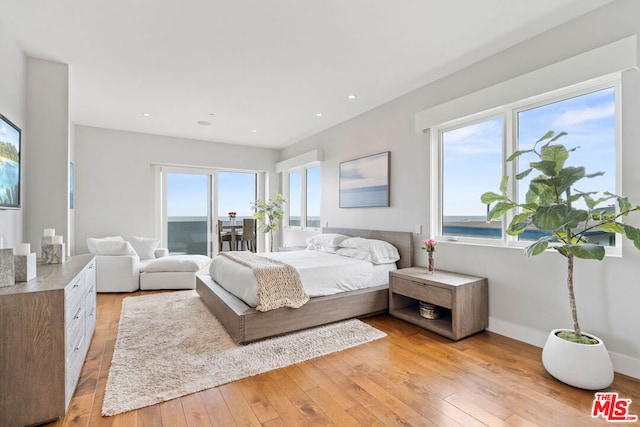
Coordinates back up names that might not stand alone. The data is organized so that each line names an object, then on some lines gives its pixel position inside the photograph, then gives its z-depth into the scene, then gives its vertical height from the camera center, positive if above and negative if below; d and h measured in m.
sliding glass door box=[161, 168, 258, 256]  5.91 +0.13
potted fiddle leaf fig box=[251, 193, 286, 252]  6.38 -0.01
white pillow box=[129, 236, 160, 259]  5.12 -0.57
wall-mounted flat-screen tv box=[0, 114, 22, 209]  2.27 +0.38
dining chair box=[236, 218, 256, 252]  6.33 -0.48
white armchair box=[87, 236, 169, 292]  4.35 -0.77
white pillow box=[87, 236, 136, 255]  4.42 -0.51
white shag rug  1.97 -1.15
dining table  6.35 -0.35
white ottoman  4.55 -0.93
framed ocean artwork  4.08 +0.45
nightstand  2.71 -0.82
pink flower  3.14 -0.34
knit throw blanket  2.68 -0.68
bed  2.63 -0.95
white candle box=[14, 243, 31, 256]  1.86 -0.23
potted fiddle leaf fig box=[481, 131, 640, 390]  1.92 -0.10
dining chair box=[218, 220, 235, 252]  6.28 -0.50
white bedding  2.89 -0.66
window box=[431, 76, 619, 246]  2.30 +0.61
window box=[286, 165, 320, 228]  5.75 +0.31
